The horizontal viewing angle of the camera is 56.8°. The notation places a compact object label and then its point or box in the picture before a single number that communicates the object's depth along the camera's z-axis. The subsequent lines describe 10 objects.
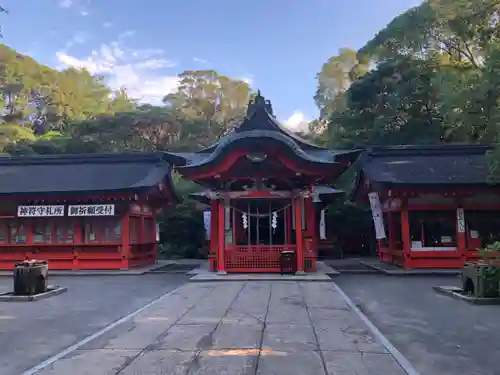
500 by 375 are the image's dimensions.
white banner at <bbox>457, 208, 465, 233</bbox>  17.45
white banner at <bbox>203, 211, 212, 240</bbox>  20.41
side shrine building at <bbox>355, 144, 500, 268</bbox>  17.42
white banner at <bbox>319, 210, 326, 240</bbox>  21.38
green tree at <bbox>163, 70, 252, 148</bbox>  46.19
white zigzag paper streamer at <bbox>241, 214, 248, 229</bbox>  17.78
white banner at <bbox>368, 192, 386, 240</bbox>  18.50
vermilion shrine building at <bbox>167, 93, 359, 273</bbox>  15.48
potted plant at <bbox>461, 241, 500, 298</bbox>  10.02
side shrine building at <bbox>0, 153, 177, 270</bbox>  18.95
